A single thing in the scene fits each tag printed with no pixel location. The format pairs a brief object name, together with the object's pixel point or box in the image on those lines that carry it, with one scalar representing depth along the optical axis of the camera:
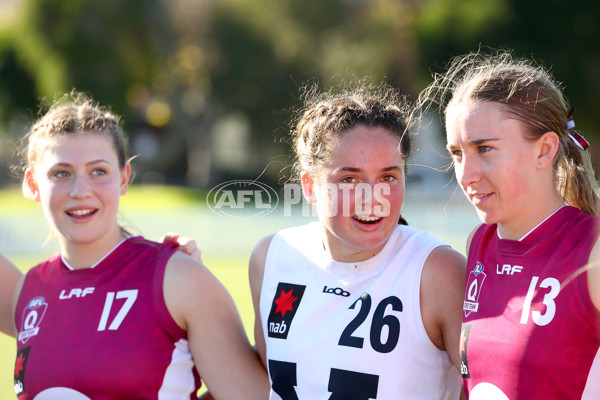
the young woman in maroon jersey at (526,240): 4.29
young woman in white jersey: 5.00
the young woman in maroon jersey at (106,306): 5.28
